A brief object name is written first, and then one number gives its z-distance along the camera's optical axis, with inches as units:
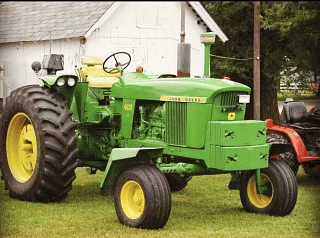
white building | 450.9
